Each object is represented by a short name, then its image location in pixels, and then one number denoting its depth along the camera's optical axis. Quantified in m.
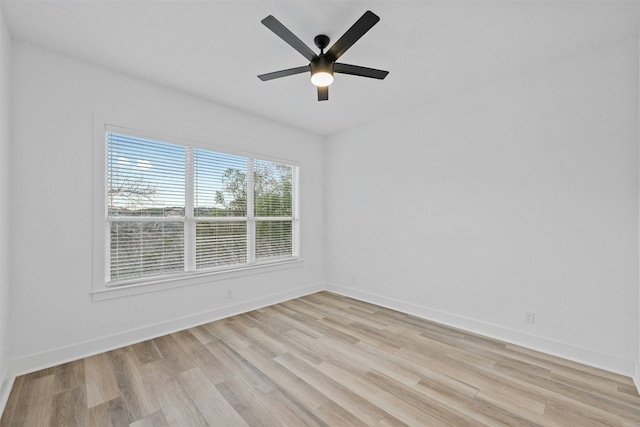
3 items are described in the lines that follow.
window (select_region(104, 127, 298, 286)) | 2.93
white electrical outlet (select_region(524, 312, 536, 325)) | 2.85
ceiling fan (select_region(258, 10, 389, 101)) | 1.88
